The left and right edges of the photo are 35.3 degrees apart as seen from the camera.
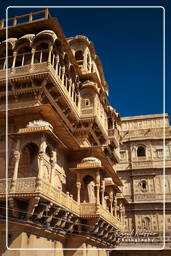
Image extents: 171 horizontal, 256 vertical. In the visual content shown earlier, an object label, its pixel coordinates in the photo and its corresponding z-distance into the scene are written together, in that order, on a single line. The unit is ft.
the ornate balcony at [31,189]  35.14
